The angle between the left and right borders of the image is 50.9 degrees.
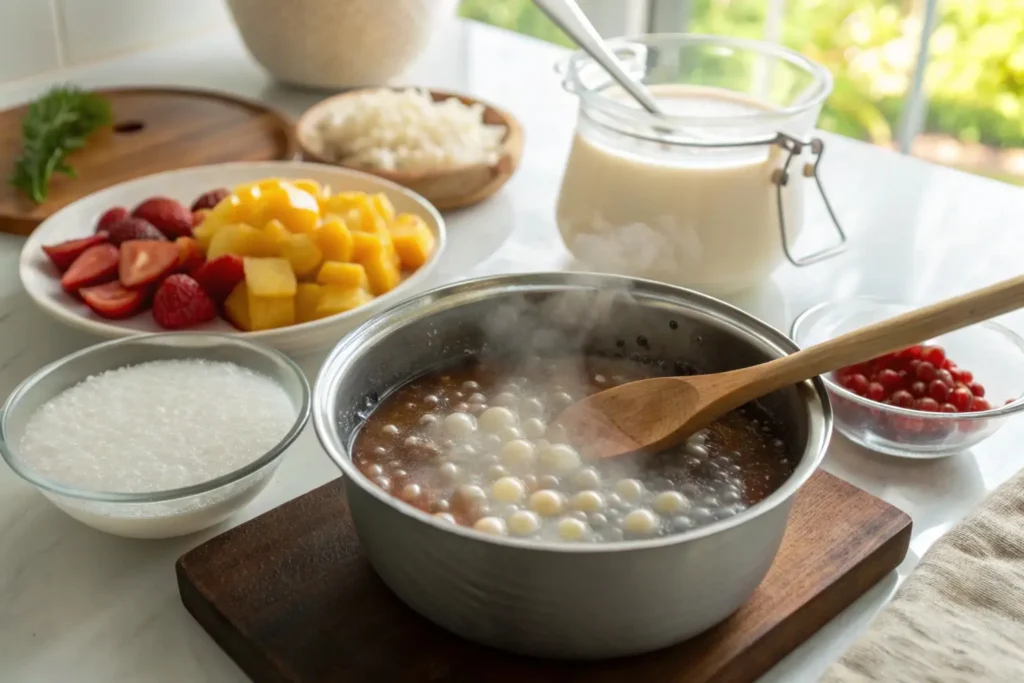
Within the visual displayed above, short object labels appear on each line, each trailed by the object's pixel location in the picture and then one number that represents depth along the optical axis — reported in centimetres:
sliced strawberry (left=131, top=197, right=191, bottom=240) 114
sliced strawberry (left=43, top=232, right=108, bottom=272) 109
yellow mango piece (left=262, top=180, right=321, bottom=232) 105
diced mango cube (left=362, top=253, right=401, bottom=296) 105
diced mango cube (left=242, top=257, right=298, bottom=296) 100
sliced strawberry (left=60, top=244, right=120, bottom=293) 106
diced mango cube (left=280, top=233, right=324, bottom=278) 103
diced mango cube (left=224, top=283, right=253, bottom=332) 102
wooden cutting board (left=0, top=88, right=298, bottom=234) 130
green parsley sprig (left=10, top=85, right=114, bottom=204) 128
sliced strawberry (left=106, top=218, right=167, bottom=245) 111
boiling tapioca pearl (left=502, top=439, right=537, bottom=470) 76
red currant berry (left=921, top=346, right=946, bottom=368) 94
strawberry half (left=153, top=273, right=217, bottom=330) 101
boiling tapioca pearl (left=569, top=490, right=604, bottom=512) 72
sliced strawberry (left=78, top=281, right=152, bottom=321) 102
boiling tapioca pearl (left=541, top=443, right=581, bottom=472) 76
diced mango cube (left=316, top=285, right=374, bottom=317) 101
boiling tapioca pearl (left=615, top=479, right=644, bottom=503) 74
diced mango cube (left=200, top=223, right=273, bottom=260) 104
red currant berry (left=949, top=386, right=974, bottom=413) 90
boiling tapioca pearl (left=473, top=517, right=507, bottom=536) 70
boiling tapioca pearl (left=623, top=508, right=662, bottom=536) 70
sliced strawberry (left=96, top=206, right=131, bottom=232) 116
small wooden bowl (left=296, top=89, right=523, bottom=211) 127
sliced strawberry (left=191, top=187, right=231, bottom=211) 119
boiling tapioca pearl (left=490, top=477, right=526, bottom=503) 73
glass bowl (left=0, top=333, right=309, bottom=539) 75
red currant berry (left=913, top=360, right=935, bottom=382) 92
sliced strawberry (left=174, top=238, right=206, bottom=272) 106
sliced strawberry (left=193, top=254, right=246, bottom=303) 102
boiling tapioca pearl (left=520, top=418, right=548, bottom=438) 81
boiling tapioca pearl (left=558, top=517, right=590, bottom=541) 70
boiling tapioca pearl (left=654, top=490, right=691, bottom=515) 73
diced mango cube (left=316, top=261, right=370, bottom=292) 102
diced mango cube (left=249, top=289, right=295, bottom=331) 100
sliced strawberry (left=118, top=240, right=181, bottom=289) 104
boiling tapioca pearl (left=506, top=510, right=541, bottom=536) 70
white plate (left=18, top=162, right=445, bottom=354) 99
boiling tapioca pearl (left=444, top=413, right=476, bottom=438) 81
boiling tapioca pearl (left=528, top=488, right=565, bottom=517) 72
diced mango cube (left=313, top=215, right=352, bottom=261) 104
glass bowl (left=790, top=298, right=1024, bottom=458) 86
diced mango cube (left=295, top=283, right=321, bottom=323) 102
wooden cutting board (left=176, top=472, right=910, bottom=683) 68
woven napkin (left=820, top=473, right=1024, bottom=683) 64
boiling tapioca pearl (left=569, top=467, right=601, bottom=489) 75
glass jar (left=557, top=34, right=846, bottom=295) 101
